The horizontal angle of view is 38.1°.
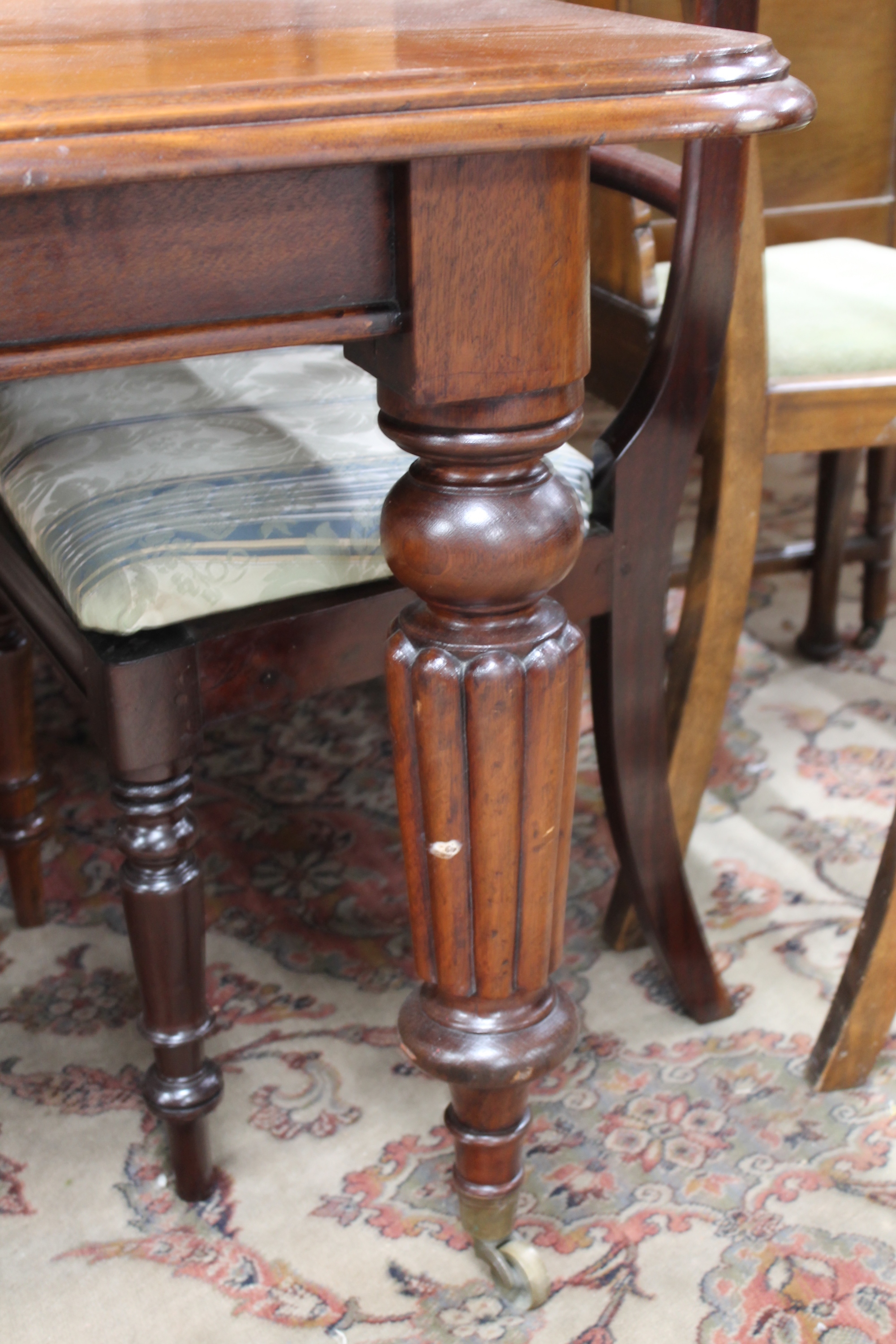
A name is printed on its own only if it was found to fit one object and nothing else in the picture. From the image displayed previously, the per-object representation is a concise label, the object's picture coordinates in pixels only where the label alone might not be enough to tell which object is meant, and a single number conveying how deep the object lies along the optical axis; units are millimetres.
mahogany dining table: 548
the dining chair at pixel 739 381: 1099
